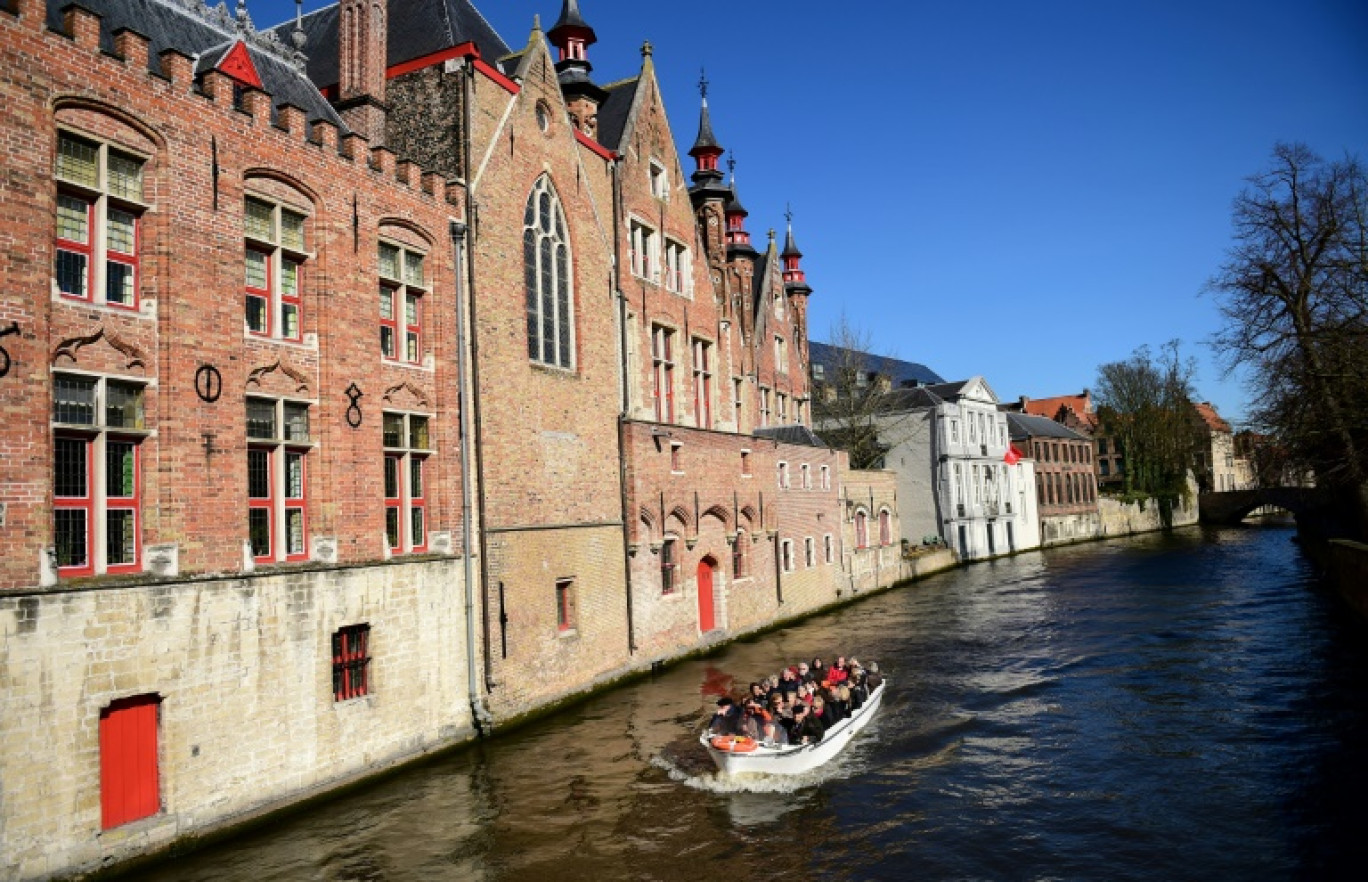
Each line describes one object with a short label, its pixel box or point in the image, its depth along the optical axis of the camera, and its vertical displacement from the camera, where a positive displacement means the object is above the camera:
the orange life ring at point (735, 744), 14.70 -3.61
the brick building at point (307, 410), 11.11 +2.00
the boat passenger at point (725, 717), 15.51 -3.37
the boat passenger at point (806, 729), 15.81 -3.71
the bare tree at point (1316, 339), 23.73 +3.75
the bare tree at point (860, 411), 52.78 +5.49
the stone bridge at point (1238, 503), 65.75 -1.35
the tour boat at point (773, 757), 14.73 -3.94
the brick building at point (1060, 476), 67.81 +1.46
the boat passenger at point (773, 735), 15.30 -3.65
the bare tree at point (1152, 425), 76.88 +5.47
